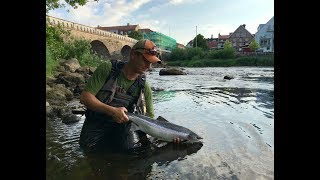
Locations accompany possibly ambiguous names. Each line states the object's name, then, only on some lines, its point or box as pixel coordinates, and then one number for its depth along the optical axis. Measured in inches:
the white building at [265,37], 2441.3
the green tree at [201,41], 2939.1
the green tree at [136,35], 2753.9
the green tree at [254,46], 2497.5
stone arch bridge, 1281.3
